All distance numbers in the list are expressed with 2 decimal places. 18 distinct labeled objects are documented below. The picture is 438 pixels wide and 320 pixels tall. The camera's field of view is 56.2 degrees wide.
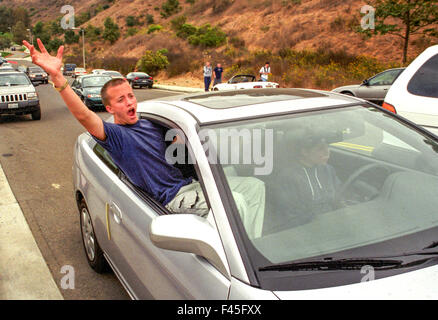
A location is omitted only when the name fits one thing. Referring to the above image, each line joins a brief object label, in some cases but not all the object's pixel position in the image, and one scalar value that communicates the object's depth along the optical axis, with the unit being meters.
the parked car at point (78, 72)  49.06
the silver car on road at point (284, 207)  1.72
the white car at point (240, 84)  15.77
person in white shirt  21.28
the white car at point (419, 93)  5.03
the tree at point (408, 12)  19.01
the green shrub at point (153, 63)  44.38
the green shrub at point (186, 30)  54.75
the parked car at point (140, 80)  32.19
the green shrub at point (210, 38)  46.88
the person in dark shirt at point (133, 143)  2.60
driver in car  2.12
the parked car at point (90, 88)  16.36
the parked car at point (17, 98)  13.45
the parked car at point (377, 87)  12.62
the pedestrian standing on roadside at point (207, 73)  24.02
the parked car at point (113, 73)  31.10
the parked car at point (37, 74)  41.69
